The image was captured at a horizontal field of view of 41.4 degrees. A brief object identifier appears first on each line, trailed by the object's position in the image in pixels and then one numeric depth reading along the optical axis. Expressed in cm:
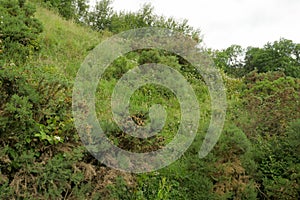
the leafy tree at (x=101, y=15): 1632
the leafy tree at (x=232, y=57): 3189
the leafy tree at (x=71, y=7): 1518
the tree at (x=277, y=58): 2662
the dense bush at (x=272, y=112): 521
